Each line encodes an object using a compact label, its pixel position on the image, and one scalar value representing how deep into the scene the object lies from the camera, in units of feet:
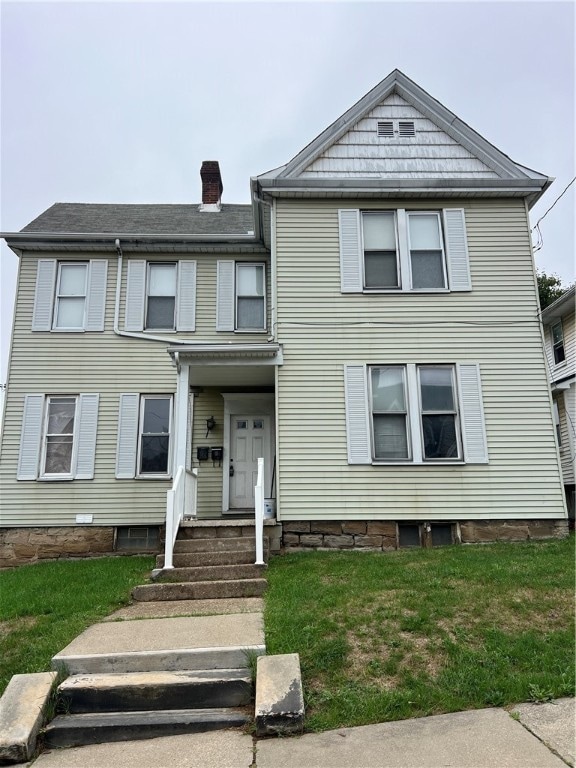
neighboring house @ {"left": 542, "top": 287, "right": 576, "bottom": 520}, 50.90
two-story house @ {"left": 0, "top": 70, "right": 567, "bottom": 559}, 27.94
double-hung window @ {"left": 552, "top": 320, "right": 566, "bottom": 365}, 56.70
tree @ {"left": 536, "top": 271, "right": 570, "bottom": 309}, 89.05
